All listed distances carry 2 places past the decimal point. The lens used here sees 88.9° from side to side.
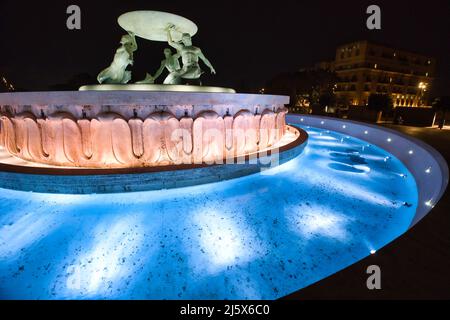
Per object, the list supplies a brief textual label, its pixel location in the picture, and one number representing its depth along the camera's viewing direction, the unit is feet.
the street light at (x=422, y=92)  164.29
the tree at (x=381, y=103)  55.93
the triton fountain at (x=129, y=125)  16.44
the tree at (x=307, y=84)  99.50
